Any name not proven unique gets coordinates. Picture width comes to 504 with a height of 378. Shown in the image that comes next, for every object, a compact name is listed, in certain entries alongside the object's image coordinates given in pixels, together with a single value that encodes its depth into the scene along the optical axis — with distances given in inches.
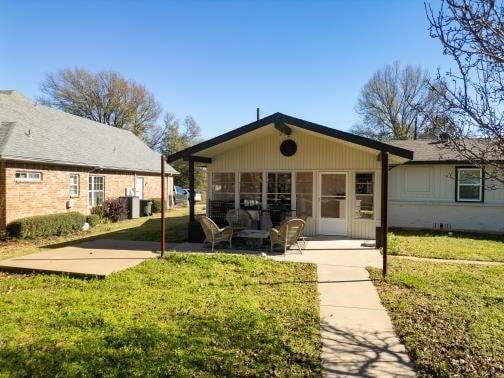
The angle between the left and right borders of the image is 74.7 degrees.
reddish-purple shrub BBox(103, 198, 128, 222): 668.7
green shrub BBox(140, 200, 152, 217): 787.4
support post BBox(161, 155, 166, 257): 326.0
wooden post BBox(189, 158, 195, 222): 426.2
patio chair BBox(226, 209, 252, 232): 452.1
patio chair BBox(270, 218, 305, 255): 338.6
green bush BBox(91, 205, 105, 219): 640.4
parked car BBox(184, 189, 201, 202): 1242.6
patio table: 376.5
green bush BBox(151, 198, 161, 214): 842.2
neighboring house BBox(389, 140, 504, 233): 544.4
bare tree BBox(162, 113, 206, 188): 1587.1
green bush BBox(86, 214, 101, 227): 589.0
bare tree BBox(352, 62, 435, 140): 1198.3
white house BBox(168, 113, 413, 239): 428.5
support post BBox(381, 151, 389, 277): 270.2
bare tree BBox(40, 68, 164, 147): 1422.2
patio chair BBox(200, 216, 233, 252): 358.6
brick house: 476.1
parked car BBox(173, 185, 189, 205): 1150.8
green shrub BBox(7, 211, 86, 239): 451.2
